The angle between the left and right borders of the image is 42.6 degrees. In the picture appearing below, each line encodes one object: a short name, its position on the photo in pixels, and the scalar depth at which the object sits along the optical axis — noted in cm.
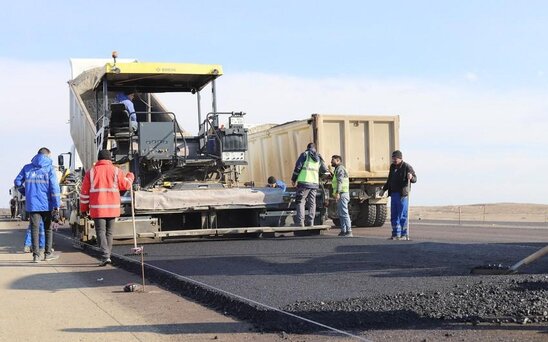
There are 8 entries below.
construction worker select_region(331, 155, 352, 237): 1348
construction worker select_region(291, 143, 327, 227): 1298
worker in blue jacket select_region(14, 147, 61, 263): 1086
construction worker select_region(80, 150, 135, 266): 1024
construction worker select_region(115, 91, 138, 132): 1295
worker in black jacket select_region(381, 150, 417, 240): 1257
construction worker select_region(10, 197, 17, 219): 3919
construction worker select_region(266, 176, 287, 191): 1412
